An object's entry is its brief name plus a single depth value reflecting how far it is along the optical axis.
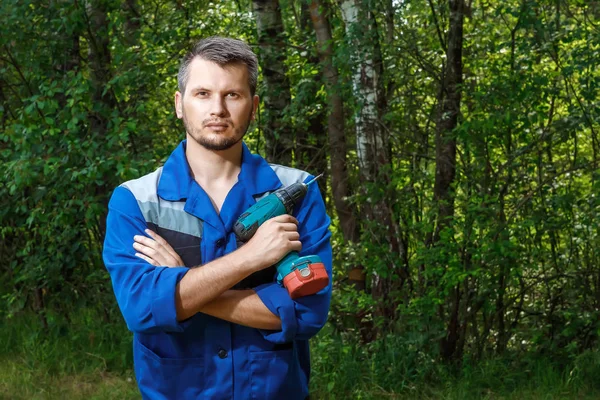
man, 2.56
